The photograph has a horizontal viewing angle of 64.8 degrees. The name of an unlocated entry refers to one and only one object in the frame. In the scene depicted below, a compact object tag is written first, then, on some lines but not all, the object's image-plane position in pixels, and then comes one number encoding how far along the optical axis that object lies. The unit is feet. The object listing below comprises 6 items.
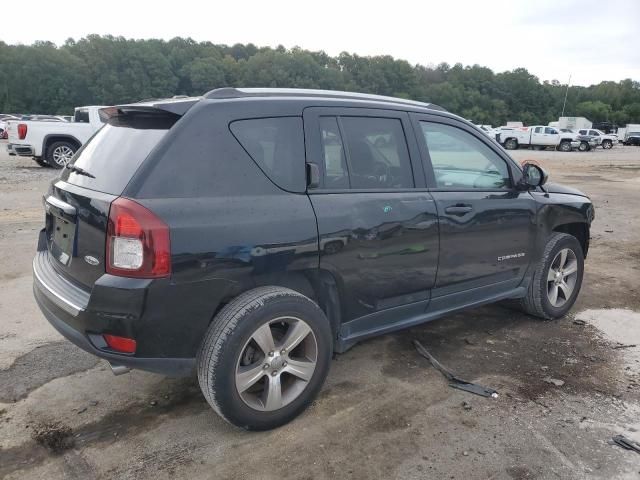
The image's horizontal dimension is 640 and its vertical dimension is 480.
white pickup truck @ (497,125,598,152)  124.57
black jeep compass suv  7.92
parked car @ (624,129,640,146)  177.68
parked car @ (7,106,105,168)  45.03
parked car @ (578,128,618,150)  129.59
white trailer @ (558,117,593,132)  199.62
